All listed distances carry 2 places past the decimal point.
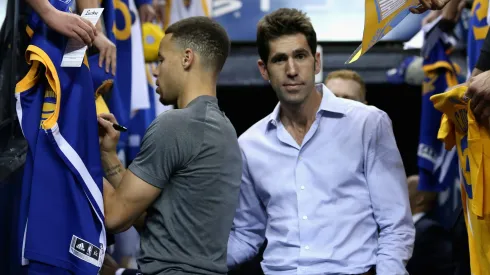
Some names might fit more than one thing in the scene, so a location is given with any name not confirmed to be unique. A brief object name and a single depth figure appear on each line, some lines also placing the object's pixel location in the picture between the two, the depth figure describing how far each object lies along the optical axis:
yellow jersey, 4.91
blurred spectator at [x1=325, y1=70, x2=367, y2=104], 7.88
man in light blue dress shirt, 5.78
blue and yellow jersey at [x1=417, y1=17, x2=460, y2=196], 8.34
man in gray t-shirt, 4.81
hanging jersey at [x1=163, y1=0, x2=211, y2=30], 9.11
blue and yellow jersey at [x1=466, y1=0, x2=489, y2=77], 6.68
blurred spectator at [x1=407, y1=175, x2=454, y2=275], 8.49
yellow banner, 4.89
